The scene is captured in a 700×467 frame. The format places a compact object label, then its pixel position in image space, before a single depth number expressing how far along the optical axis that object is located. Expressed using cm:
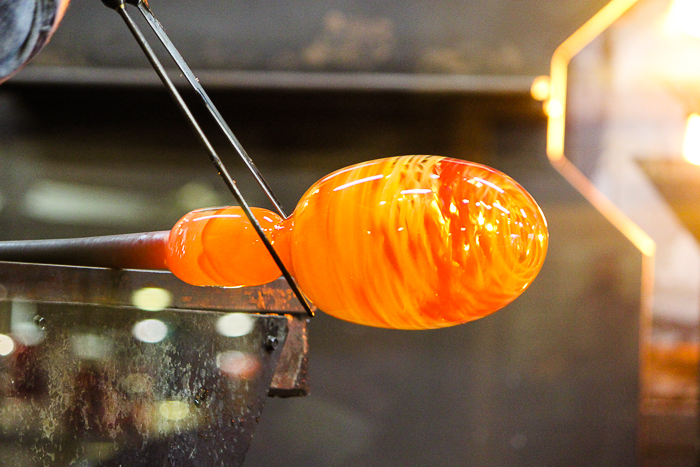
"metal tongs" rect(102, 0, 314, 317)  137
